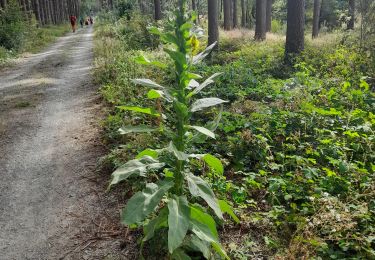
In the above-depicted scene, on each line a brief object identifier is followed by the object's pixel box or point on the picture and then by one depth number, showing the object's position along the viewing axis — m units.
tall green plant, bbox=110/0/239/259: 2.76
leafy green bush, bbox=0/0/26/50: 18.02
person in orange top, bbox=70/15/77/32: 36.69
